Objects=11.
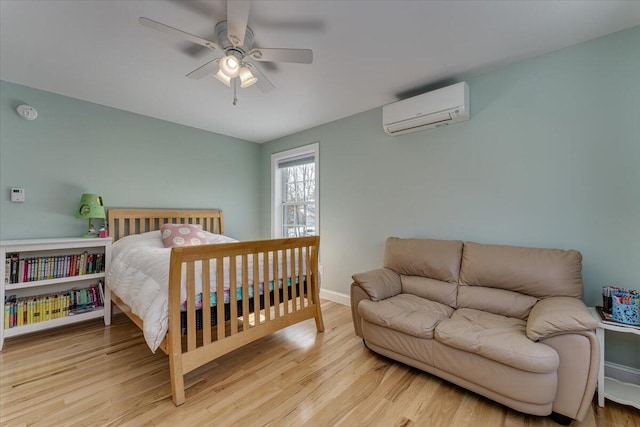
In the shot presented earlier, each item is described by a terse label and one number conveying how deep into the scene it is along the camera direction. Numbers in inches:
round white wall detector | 98.3
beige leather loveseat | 55.1
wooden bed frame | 63.7
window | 152.3
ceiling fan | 57.9
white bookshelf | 87.7
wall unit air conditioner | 90.0
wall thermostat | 98.1
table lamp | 106.4
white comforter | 64.1
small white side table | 58.4
